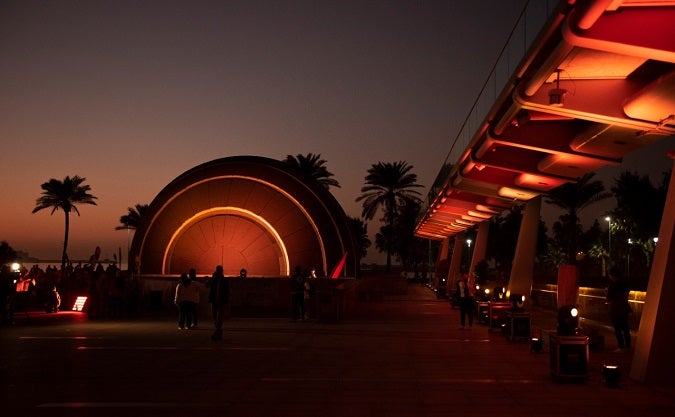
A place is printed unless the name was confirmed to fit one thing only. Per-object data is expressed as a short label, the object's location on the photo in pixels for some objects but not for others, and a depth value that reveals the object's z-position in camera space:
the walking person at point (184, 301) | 22.34
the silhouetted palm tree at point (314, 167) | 69.56
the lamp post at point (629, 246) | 61.88
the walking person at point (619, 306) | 15.73
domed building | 42.28
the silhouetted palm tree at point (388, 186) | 72.81
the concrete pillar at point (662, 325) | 12.03
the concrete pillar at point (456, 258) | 51.50
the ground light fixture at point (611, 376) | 11.59
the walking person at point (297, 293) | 25.50
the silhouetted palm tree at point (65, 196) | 80.81
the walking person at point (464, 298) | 22.48
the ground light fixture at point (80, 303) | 27.45
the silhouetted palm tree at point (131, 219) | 103.06
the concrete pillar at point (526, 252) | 26.09
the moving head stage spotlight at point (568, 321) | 12.59
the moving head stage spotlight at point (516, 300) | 19.25
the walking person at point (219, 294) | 19.16
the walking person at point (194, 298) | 22.49
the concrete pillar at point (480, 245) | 39.72
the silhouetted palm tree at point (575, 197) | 55.28
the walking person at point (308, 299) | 26.05
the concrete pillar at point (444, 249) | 62.14
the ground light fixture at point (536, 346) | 16.27
